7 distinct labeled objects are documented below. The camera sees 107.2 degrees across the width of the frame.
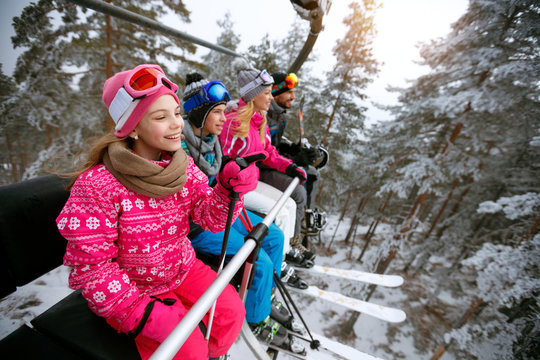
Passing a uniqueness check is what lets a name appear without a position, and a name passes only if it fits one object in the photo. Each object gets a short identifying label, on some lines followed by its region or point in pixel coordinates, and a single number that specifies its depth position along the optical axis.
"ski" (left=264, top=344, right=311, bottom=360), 2.46
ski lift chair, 1.23
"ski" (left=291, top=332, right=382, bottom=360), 2.82
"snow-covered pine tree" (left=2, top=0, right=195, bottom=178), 5.29
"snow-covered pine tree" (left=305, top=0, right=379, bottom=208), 7.89
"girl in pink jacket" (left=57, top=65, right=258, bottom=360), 1.07
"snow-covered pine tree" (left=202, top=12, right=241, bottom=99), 10.61
